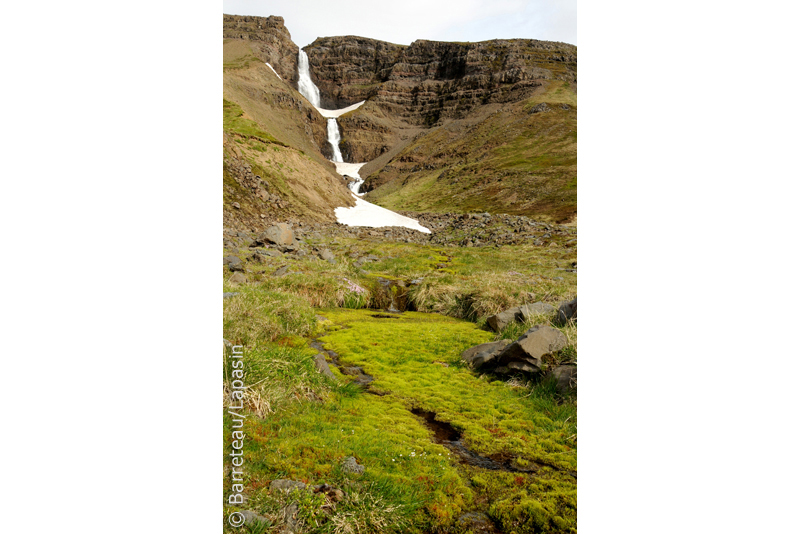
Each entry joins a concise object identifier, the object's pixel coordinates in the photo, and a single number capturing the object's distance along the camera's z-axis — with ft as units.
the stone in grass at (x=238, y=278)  31.36
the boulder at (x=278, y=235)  49.73
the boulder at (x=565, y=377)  14.70
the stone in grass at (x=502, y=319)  24.27
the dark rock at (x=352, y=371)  17.08
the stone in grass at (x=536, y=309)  23.66
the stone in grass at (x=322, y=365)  15.86
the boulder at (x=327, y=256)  48.25
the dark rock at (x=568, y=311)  20.46
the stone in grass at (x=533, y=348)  16.30
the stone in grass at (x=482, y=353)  17.87
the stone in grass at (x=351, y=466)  9.97
